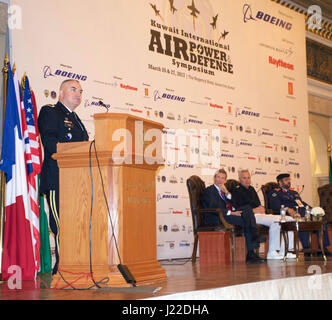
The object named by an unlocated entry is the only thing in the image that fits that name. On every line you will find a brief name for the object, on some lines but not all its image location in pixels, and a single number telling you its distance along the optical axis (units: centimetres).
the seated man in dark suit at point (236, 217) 727
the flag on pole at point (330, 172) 1248
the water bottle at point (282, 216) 720
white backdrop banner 680
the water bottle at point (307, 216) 729
